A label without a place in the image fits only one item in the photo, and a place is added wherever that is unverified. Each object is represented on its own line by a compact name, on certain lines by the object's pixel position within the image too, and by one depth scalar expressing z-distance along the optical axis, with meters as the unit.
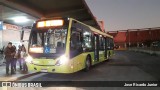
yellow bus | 5.56
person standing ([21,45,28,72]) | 6.86
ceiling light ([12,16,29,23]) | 9.74
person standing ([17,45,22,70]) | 6.88
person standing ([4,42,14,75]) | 6.27
